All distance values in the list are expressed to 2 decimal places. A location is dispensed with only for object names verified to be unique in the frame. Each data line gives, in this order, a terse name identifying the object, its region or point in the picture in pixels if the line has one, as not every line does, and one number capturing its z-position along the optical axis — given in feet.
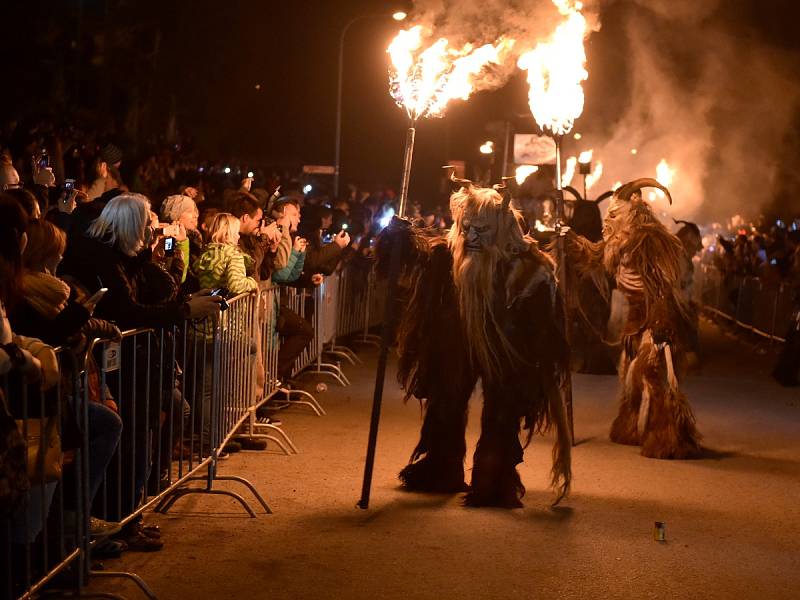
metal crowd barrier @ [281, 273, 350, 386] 44.55
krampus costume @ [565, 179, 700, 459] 34.58
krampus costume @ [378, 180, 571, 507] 27.40
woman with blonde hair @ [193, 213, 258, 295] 32.12
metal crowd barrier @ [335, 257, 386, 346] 56.54
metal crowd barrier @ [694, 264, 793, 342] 65.41
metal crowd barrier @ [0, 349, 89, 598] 17.40
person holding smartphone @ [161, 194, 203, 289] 32.01
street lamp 104.27
